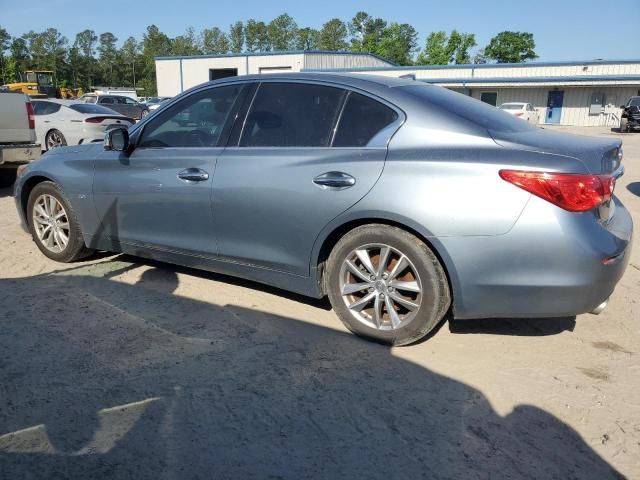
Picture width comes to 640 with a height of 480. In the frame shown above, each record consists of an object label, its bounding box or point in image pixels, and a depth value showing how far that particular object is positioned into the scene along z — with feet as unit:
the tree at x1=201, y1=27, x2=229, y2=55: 378.94
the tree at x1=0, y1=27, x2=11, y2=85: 262.00
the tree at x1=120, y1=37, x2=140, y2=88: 353.92
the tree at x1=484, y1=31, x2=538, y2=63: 324.60
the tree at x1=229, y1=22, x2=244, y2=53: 397.80
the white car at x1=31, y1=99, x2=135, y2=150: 43.83
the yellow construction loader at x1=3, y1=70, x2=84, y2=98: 129.12
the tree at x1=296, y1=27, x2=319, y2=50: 402.52
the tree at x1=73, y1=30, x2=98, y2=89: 336.29
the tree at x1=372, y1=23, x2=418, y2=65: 317.01
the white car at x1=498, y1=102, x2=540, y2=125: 101.27
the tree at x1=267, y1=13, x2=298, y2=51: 399.24
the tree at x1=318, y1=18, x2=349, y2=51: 396.16
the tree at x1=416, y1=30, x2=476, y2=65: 286.46
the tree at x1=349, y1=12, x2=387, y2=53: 424.87
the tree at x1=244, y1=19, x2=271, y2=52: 399.24
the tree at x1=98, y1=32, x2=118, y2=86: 348.18
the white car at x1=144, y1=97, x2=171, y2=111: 131.02
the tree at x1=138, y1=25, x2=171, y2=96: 336.78
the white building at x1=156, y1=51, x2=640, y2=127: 127.24
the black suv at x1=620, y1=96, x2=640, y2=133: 95.09
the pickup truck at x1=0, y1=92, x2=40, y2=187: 26.21
